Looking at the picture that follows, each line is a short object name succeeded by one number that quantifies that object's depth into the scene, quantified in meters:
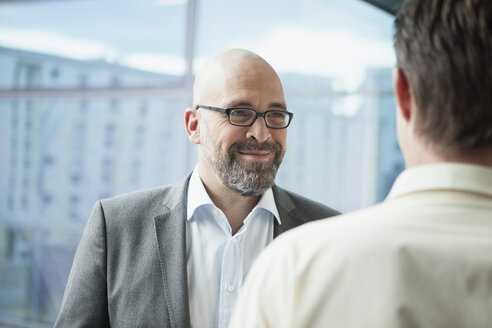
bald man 1.61
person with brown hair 0.65
